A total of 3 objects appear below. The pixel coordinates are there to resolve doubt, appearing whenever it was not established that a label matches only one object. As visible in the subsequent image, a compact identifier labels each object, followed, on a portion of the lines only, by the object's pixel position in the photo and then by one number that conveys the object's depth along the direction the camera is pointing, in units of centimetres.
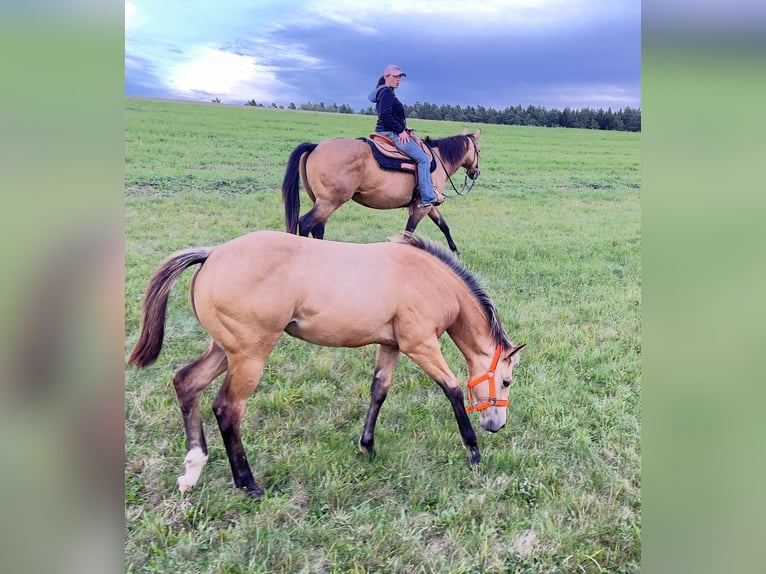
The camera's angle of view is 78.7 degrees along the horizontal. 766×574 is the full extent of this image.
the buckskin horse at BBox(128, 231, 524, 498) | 232
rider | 356
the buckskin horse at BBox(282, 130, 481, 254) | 421
